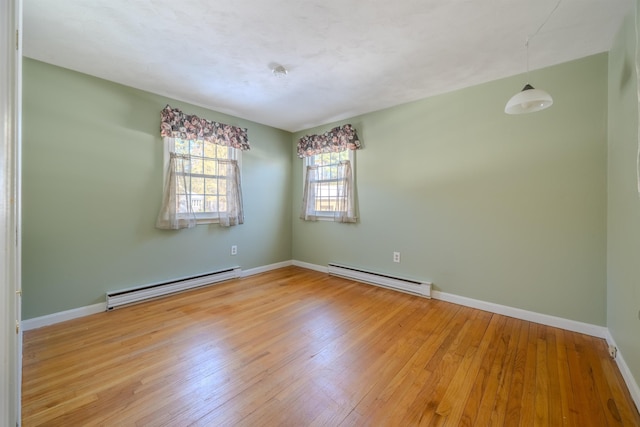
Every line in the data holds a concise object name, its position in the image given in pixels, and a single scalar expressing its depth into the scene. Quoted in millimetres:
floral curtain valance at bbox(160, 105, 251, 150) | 2959
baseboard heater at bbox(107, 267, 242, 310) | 2644
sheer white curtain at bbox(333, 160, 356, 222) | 3693
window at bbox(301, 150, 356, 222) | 3725
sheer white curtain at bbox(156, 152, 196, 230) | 3003
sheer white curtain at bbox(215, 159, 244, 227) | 3553
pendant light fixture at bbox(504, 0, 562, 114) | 1638
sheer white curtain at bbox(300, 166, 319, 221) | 4203
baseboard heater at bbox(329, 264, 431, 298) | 3012
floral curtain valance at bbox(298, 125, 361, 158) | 3609
